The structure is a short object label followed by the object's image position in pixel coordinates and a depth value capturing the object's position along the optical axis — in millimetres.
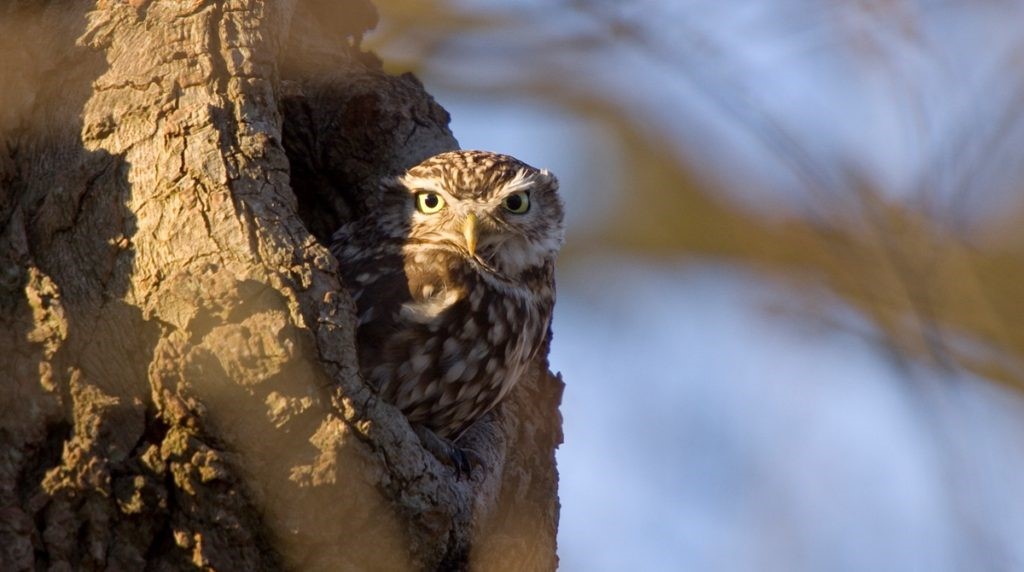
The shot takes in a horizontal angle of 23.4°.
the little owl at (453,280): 8187
